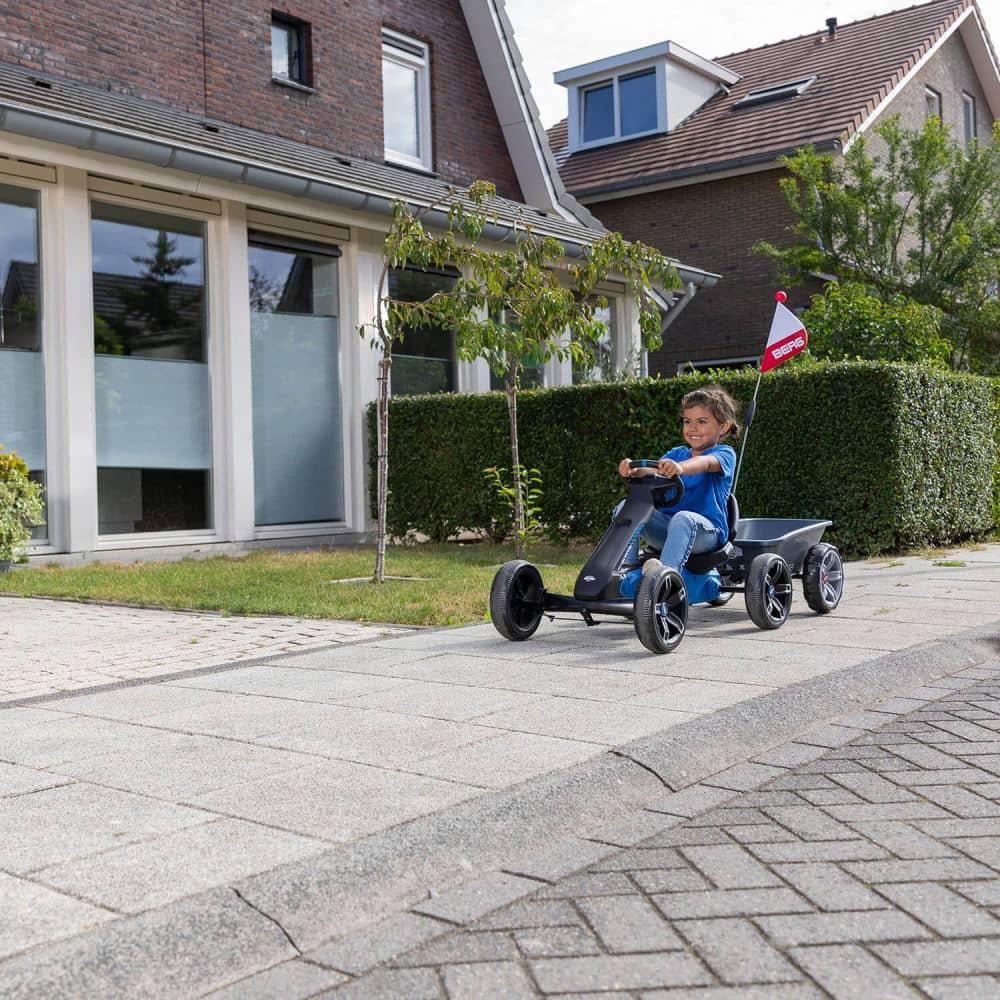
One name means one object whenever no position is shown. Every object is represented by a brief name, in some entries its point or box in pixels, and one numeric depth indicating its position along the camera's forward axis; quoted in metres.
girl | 6.30
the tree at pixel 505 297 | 9.45
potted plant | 10.32
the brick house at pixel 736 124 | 22.44
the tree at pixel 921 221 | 18.42
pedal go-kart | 6.00
